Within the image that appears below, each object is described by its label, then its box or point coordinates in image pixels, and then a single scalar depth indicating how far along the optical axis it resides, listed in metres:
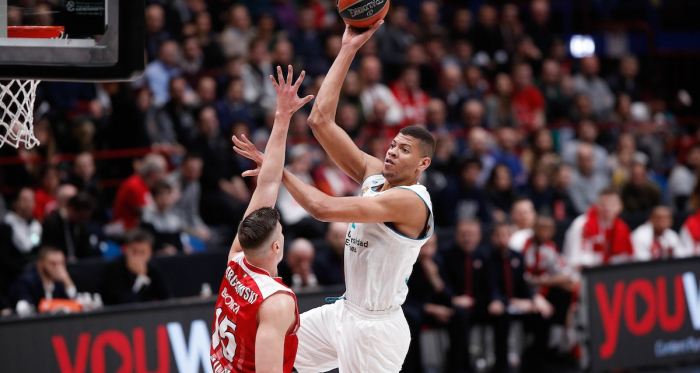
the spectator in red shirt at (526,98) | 25.72
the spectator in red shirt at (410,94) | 24.19
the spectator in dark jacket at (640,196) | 22.53
